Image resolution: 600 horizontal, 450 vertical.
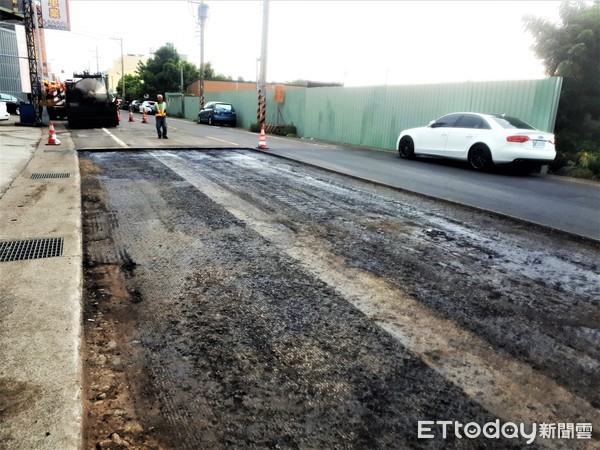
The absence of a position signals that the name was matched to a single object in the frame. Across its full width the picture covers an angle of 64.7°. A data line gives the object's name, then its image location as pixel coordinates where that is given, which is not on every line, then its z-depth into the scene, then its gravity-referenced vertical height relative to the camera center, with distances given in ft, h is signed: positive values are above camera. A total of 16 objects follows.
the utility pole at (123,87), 230.89 +8.42
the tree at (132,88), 201.90 +8.14
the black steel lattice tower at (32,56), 75.31 +7.29
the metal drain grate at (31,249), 14.39 -4.59
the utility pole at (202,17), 128.75 +24.33
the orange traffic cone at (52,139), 49.24 -3.81
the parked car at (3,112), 86.06 -2.19
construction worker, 55.88 -1.47
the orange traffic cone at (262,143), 50.90 -3.38
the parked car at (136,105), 176.55 +0.18
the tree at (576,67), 45.62 +5.40
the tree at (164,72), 190.45 +13.58
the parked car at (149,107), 164.83 -0.36
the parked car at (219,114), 104.27 -1.05
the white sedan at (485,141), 37.58 -1.77
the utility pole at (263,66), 82.89 +7.73
